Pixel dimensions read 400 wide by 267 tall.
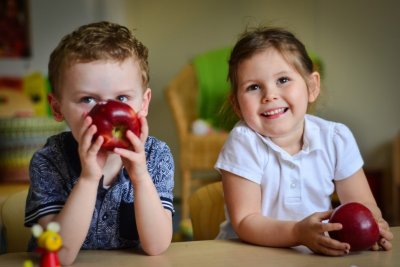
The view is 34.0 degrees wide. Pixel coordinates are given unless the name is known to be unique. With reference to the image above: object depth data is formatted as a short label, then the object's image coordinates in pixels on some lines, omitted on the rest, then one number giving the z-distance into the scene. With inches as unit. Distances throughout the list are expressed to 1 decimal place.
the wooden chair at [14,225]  59.6
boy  46.3
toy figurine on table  36.9
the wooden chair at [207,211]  62.6
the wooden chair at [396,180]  164.7
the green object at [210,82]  181.5
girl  57.5
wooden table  44.7
